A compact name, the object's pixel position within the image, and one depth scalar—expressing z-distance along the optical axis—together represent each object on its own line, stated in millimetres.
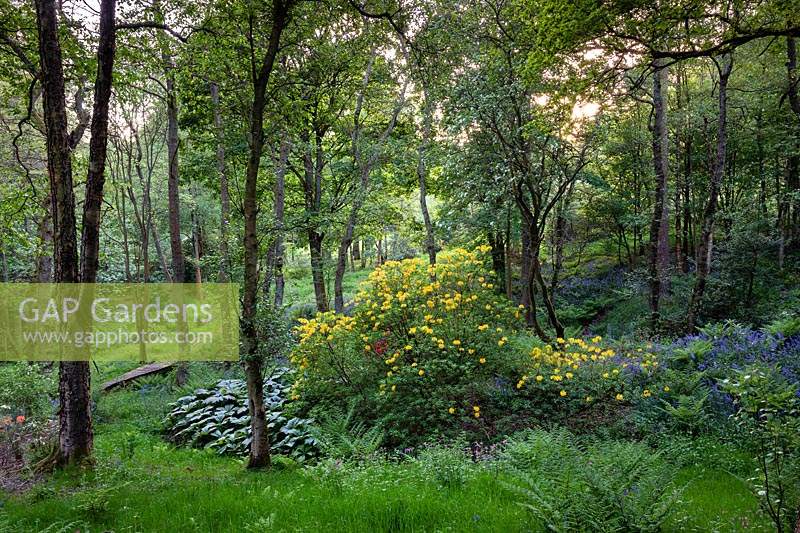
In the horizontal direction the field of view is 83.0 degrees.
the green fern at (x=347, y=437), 6202
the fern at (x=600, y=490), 3100
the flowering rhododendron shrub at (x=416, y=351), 7387
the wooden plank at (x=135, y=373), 13262
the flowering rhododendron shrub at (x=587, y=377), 7199
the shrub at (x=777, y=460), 3008
